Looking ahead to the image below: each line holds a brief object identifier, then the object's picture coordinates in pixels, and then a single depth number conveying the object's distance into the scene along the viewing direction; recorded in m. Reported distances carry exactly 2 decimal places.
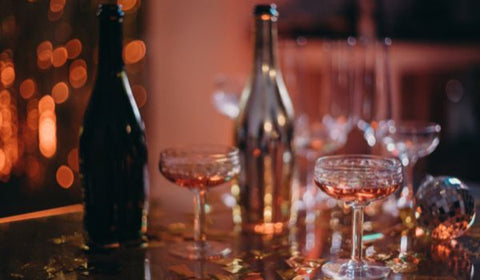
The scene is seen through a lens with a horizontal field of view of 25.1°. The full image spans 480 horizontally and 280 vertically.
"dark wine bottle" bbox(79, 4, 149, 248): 1.38
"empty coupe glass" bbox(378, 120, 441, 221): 1.53
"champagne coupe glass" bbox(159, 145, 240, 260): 1.35
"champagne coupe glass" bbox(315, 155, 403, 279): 1.25
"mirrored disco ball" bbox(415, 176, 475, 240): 1.38
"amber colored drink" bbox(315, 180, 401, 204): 1.25
